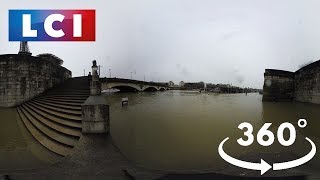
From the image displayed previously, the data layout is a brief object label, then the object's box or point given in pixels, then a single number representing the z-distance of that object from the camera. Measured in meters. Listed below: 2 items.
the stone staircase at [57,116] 5.54
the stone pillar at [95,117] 5.43
